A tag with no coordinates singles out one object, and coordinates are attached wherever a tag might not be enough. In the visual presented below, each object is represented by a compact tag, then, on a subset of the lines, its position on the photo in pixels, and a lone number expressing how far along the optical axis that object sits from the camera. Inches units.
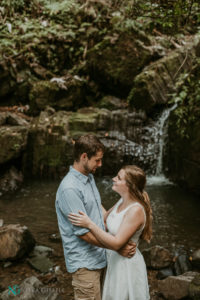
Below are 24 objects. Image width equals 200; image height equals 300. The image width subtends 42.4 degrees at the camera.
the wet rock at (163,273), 165.2
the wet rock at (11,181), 343.2
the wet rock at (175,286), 139.5
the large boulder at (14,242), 177.6
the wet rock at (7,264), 173.9
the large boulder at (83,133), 397.4
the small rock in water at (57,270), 168.1
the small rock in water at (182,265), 170.7
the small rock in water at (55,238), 211.9
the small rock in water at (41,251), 188.5
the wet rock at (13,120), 401.4
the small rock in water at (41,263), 172.4
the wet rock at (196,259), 174.7
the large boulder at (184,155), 316.2
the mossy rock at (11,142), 358.3
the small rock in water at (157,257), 174.8
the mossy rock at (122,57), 486.3
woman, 89.8
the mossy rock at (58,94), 457.1
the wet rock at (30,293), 130.9
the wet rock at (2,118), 388.5
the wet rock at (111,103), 483.2
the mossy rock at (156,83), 442.9
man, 88.0
